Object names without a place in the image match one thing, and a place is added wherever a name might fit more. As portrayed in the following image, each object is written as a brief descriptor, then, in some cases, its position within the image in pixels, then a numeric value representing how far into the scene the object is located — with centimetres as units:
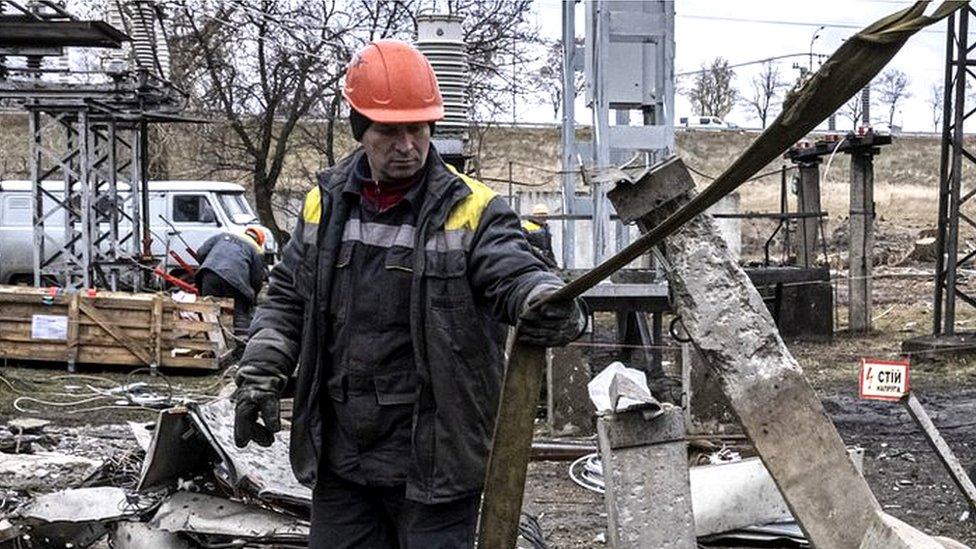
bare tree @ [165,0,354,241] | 2089
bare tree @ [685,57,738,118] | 5047
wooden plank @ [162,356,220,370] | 1274
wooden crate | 1277
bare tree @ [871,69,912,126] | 5209
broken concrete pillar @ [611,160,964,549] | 323
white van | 2136
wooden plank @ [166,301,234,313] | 1271
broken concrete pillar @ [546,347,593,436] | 880
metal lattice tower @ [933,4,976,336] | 1327
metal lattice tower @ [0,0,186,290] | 1644
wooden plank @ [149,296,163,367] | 1272
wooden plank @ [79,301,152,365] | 1274
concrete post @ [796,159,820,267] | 1764
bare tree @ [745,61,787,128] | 5294
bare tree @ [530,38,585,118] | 2338
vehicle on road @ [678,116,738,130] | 4500
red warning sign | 521
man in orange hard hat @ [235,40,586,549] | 317
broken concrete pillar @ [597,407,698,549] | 531
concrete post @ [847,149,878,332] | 1658
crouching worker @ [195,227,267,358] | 1369
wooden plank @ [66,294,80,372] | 1280
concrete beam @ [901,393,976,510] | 533
